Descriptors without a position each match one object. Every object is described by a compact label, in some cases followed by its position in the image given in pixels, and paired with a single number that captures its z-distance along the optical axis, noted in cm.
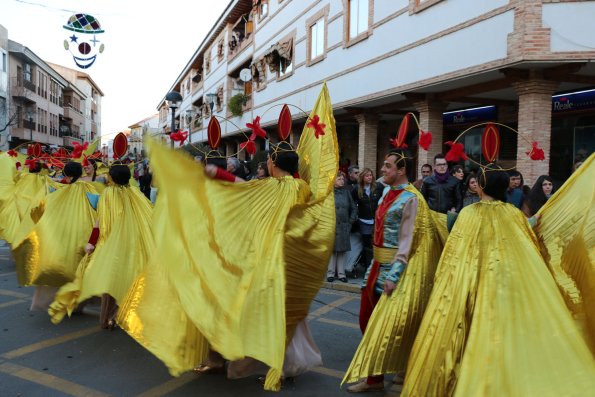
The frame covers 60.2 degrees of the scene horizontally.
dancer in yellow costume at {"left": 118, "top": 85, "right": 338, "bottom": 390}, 307
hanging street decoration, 1284
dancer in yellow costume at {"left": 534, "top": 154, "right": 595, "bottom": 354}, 304
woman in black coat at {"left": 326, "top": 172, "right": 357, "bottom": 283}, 745
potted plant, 2441
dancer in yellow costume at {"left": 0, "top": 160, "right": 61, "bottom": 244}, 775
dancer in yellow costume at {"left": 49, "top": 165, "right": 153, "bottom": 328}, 474
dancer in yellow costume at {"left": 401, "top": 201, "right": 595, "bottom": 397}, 262
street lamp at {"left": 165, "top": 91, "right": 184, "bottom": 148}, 1582
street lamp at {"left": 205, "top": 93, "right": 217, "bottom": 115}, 2487
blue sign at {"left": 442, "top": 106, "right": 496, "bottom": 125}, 1348
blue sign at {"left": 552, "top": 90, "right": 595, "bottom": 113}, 1100
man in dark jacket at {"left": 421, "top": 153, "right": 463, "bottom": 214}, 676
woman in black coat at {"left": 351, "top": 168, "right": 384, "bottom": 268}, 774
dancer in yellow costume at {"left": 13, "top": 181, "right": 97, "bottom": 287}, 523
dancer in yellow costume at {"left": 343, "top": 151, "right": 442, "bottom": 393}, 332
